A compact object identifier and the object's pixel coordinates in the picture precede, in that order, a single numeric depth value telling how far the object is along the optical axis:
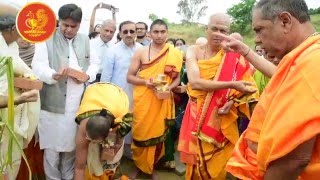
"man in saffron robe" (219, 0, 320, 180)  1.26
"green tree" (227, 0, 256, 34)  18.28
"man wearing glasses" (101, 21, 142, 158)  4.66
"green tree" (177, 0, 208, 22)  25.17
